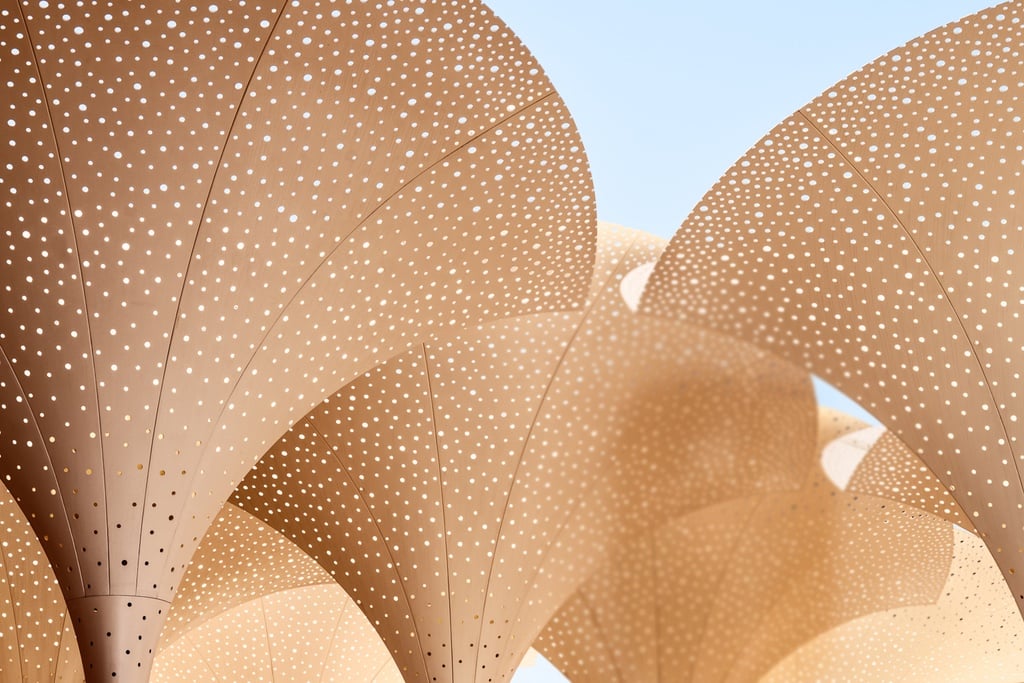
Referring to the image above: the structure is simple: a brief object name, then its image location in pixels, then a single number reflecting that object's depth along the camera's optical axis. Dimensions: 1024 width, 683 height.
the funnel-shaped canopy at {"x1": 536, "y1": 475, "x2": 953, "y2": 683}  16.70
